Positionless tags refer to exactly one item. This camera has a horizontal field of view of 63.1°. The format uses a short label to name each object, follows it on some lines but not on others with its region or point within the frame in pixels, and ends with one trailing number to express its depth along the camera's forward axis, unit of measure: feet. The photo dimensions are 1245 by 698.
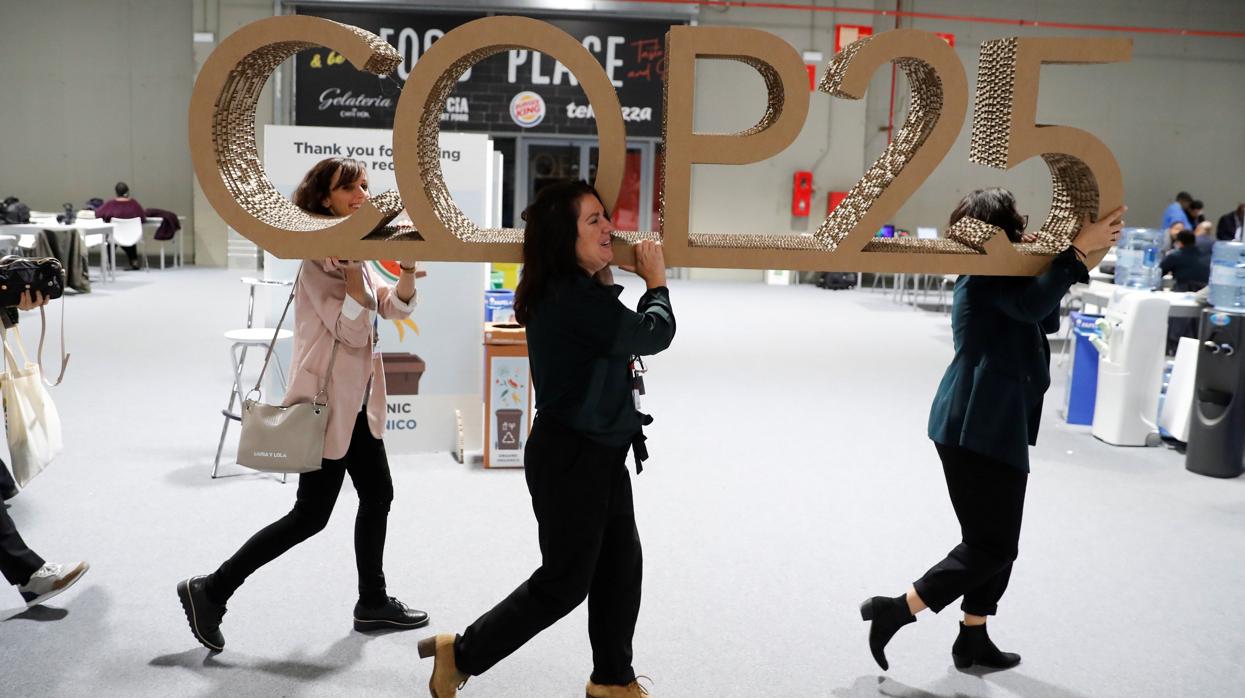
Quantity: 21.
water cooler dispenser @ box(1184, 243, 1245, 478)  17.08
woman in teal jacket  8.57
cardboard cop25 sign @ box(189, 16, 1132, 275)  6.54
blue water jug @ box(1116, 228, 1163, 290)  20.85
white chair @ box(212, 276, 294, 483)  15.28
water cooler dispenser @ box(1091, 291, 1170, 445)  18.97
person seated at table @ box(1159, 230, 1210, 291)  27.02
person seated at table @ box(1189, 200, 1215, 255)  27.45
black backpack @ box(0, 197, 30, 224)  34.55
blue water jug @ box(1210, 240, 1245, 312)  17.33
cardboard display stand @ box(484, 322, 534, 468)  16.01
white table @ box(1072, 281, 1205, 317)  19.11
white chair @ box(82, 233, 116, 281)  37.96
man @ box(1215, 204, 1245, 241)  44.19
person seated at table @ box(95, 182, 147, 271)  41.24
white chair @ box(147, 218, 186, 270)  45.60
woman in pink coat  9.03
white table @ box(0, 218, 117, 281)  32.50
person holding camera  10.20
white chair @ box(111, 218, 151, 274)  40.83
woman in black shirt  7.01
